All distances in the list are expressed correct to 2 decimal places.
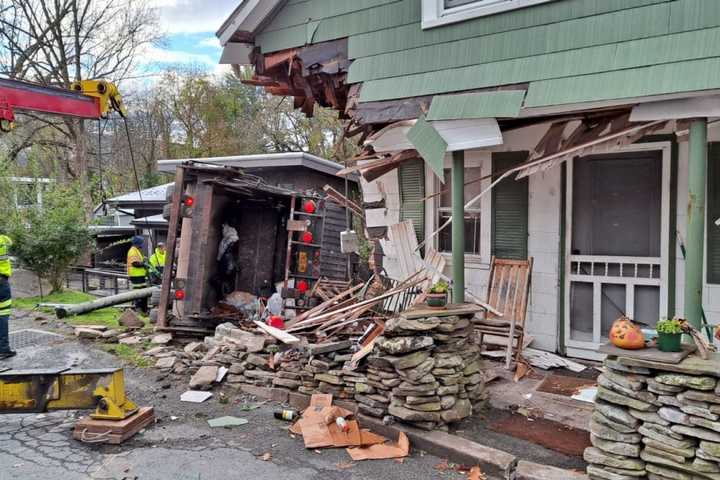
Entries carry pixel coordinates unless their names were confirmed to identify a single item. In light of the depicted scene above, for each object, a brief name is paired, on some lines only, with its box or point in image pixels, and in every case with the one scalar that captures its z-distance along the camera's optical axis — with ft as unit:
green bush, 39.04
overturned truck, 24.27
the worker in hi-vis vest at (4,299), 23.95
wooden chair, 20.22
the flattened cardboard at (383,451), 14.46
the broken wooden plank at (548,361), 20.06
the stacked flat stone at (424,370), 15.30
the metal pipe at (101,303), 31.76
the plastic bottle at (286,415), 16.94
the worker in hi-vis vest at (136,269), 38.22
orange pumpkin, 12.17
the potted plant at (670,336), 11.92
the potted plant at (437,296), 16.42
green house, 14.94
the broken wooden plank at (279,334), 19.56
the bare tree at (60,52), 68.33
